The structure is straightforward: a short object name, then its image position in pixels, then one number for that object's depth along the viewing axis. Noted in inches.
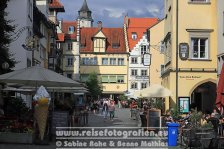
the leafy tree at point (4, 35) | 867.7
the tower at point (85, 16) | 5516.7
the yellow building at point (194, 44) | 1396.4
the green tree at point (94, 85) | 3565.5
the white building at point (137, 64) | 3954.2
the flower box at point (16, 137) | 738.2
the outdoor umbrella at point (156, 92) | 1251.0
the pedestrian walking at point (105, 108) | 1631.9
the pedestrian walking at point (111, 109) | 1614.2
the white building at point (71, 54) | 3922.2
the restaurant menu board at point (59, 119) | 817.5
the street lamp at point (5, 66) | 921.5
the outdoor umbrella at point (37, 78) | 767.7
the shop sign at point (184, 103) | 1325.0
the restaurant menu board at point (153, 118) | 1000.2
